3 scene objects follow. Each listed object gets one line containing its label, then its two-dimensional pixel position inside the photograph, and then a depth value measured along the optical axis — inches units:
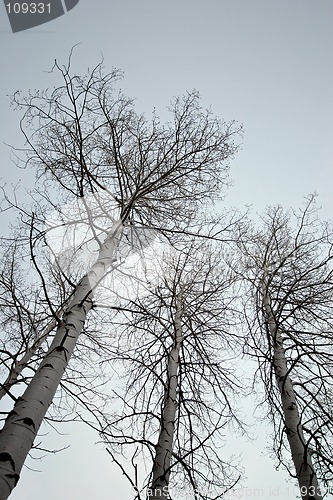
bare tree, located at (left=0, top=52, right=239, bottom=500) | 132.7
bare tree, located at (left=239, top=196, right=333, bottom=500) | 130.5
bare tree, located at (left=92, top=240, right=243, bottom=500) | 150.8
